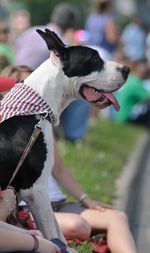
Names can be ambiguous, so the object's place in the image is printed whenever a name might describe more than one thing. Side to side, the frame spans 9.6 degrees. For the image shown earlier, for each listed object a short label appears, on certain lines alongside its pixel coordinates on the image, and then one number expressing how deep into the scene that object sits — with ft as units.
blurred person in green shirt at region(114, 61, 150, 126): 52.79
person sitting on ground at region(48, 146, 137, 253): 19.44
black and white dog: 16.84
